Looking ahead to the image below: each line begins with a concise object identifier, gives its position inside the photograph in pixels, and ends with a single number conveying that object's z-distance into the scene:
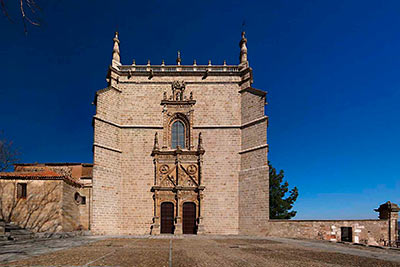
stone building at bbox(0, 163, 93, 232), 12.90
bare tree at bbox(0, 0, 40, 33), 2.24
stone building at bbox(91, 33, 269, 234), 16.95
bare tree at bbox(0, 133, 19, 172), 24.11
